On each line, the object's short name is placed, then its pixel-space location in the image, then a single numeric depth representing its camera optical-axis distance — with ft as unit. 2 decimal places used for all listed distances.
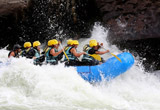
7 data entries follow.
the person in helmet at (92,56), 41.50
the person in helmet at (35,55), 44.04
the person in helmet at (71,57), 40.91
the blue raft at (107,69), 38.34
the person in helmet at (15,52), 43.97
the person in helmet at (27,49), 45.10
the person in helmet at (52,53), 41.63
